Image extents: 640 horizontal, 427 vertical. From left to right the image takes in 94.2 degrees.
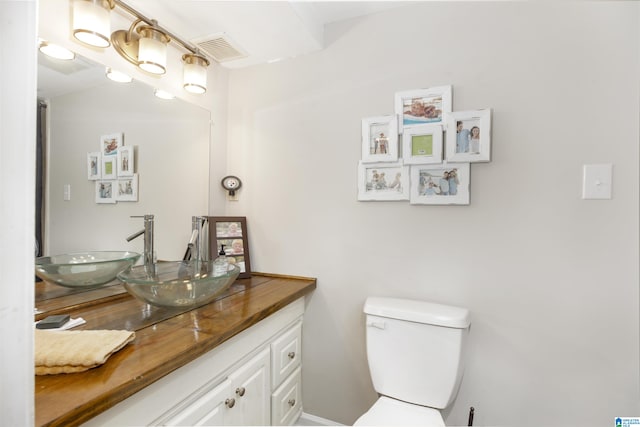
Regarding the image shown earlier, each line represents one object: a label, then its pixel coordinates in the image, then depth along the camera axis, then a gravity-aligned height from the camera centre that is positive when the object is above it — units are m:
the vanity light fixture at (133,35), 1.08 +0.70
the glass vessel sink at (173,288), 1.06 -0.31
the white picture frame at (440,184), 1.37 +0.13
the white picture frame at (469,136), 1.33 +0.34
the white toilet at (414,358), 1.23 -0.64
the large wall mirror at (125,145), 1.08 +0.22
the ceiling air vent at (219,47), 1.54 +0.87
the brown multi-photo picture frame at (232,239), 1.72 -0.19
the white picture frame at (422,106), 1.41 +0.51
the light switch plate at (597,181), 1.19 +0.13
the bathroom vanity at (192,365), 0.67 -0.43
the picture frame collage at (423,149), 1.36 +0.29
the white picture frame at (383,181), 1.48 +0.15
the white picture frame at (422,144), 1.41 +0.32
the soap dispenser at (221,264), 1.47 -0.30
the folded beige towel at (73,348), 0.70 -0.37
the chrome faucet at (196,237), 1.56 -0.16
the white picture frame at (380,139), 1.49 +0.36
